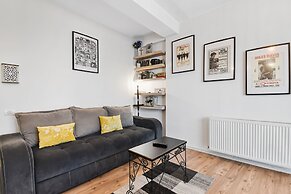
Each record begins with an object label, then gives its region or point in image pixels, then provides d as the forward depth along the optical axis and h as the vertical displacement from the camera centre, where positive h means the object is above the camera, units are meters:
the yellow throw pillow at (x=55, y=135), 1.97 -0.53
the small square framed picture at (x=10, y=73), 2.13 +0.31
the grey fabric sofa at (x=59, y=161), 1.44 -0.75
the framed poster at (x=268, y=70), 2.15 +0.34
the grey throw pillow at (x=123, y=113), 3.06 -0.38
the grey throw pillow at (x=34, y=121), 1.98 -0.36
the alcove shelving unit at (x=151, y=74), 3.71 +0.51
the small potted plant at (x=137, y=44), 4.08 +1.31
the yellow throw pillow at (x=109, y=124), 2.71 -0.52
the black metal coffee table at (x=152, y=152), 1.64 -0.63
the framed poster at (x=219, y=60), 2.61 +0.59
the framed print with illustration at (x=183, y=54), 3.11 +0.82
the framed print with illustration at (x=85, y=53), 2.93 +0.82
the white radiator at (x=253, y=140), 2.08 -0.69
